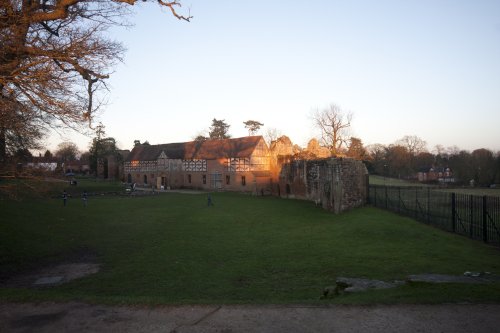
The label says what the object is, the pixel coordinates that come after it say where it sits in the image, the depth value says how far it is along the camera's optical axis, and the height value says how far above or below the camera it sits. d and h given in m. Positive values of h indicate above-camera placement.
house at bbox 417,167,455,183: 69.08 -1.13
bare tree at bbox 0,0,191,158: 6.64 +2.36
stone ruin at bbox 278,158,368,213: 22.77 -0.99
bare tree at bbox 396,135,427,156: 80.25 +5.16
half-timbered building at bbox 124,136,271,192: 42.56 +0.88
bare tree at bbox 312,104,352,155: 45.81 +4.72
